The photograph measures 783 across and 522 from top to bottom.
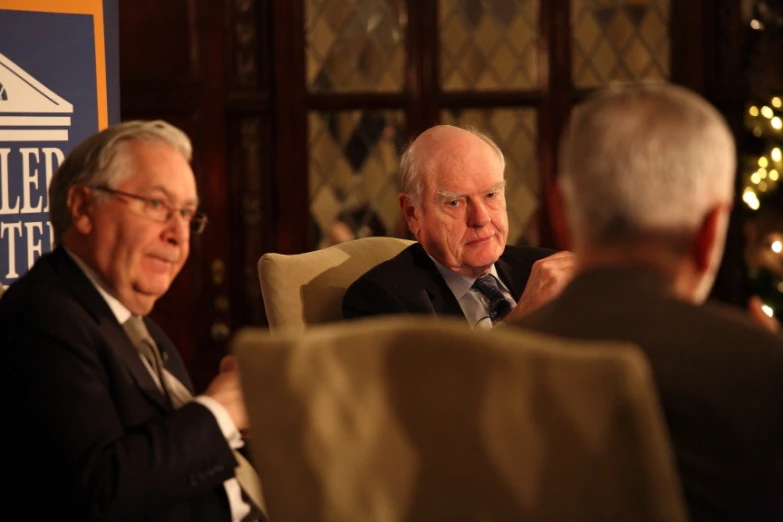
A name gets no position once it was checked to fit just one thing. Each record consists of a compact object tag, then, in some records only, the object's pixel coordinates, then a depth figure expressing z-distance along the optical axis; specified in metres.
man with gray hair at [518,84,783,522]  1.90
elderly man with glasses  2.84
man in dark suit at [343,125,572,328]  4.82
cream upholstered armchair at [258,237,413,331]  4.59
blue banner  5.84
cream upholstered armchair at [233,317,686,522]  1.73
